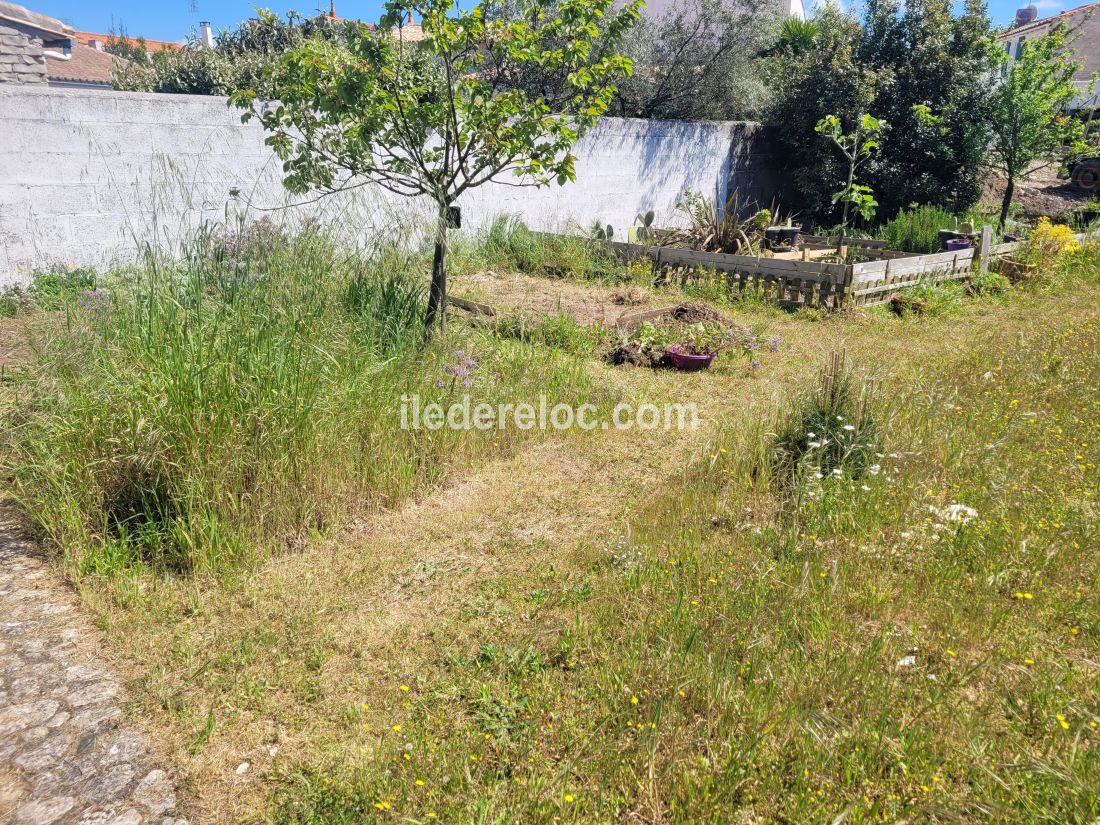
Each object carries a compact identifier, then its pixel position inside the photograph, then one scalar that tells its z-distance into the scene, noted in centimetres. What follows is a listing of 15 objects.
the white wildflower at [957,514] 365
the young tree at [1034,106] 1238
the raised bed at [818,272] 870
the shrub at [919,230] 1172
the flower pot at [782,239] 1107
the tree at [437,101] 520
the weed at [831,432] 432
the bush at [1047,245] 1069
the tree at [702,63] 1648
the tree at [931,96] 1352
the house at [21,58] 1082
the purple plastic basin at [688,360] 679
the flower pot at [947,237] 1120
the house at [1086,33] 3061
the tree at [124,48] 2888
